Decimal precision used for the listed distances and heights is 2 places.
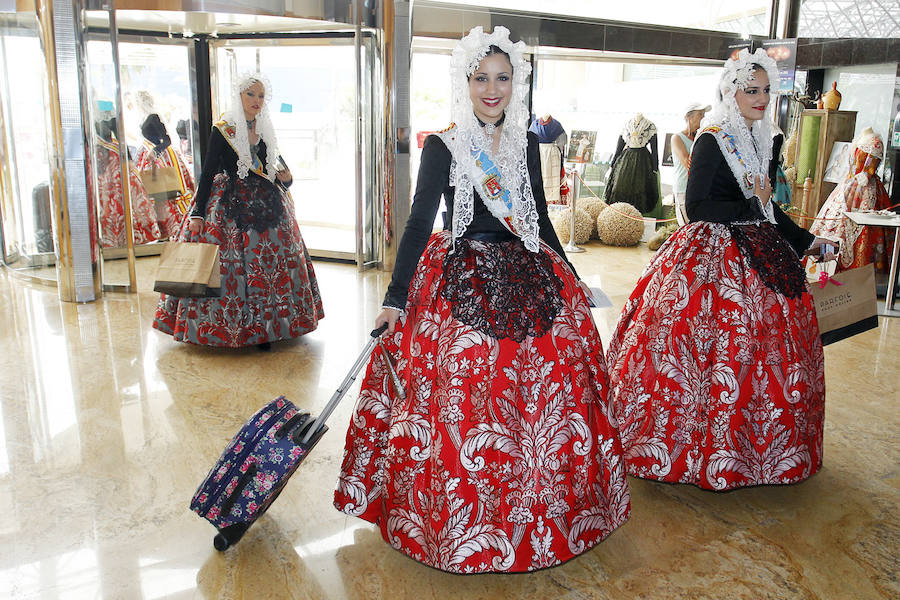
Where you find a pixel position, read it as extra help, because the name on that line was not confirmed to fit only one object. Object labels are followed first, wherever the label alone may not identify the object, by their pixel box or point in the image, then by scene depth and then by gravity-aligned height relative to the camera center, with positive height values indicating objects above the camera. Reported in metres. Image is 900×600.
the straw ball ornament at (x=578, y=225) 8.83 -0.95
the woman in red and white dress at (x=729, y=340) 2.86 -0.74
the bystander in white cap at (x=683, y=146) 5.98 -0.02
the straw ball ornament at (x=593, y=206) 9.11 -0.76
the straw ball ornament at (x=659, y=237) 8.56 -1.05
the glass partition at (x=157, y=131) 7.71 +0.05
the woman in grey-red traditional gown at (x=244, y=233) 4.56 -0.58
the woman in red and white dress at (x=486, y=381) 2.23 -0.72
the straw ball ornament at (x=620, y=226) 8.76 -0.94
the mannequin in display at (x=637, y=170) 9.41 -0.33
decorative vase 7.55 +0.46
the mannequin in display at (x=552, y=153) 8.64 -0.13
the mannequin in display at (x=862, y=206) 6.78 -0.53
